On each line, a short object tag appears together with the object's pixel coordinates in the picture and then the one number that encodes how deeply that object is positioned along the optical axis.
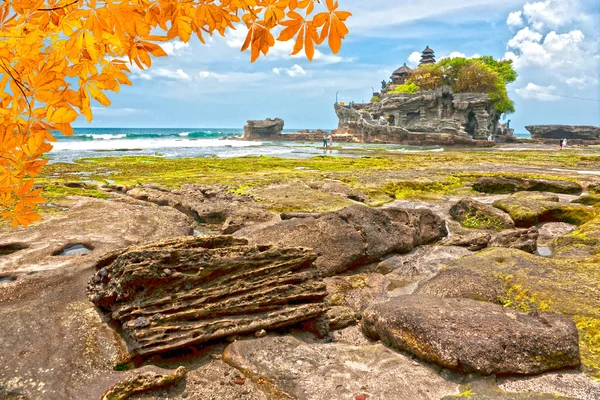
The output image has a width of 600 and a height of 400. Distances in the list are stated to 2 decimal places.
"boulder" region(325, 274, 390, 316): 6.96
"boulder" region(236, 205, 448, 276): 8.48
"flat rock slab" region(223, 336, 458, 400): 4.14
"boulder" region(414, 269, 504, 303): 6.12
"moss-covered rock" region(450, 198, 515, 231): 11.38
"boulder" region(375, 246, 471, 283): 8.41
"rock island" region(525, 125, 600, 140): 86.88
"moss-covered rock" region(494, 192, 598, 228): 11.40
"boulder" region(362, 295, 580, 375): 4.33
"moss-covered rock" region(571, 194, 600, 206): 13.26
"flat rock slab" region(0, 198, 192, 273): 8.25
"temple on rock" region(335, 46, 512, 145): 68.19
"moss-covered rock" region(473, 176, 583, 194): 15.98
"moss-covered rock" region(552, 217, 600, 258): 7.93
